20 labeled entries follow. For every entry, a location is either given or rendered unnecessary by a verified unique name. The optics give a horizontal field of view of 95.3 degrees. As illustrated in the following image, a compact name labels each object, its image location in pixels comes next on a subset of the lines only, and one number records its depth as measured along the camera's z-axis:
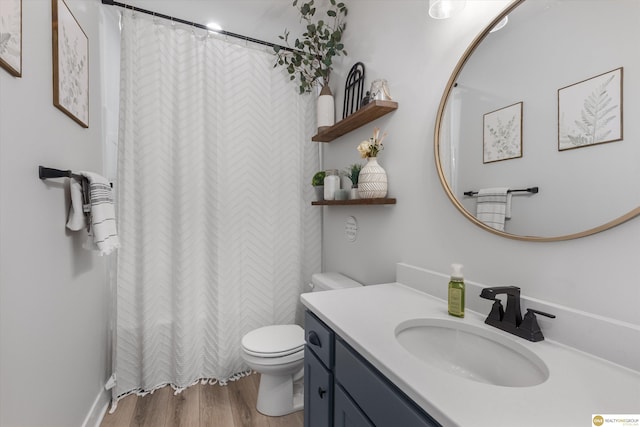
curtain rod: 1.72
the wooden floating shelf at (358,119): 1.41
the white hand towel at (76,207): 1.20
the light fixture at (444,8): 1.07
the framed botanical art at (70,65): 1.14
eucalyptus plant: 1.85
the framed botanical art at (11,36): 0.81
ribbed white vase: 1.46
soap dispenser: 0.98
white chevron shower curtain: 1.76
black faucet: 0.83
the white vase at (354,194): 1.64
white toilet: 1.58
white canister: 1.84
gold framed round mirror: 0.71
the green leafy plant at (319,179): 1.99
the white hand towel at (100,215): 1.22
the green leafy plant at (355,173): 1.65
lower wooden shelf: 1.42
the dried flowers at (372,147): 1.47
